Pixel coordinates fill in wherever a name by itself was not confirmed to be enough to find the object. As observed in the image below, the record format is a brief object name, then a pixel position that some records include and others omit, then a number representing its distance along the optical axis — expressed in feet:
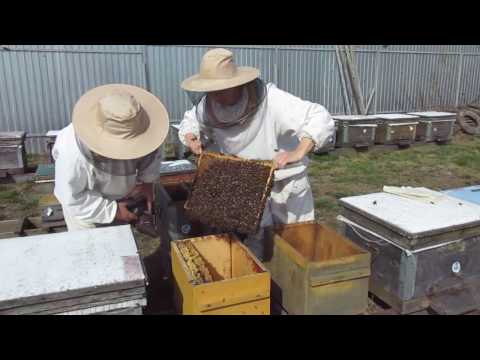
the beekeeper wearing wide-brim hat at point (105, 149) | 7.82
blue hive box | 9.79
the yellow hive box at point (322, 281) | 7.41
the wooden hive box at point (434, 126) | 30.42
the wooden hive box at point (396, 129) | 28.94
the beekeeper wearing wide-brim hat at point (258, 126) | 9.12
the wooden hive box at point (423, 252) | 8.04
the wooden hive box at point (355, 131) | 27.86
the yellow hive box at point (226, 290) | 6.64
